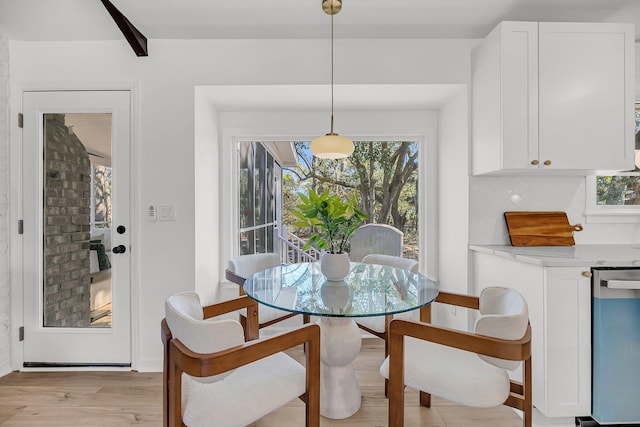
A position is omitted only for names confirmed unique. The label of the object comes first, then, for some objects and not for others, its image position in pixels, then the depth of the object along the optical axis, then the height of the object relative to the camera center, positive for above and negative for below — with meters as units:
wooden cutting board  2.32 -0.13
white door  2.37 -0.13
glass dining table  1.39 -0.41
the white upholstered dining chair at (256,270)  2.20 -0.45
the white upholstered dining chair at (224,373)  1.12 -0.67
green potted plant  1.73 -0.07
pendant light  1.83 +0.39
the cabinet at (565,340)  1.67 -0.69
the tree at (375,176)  2.96 +0.33
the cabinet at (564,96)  2.00 +0.73
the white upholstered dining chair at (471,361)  1.18 -0.67
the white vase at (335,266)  1.76 -0.31
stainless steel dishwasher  1.65 -0.72
